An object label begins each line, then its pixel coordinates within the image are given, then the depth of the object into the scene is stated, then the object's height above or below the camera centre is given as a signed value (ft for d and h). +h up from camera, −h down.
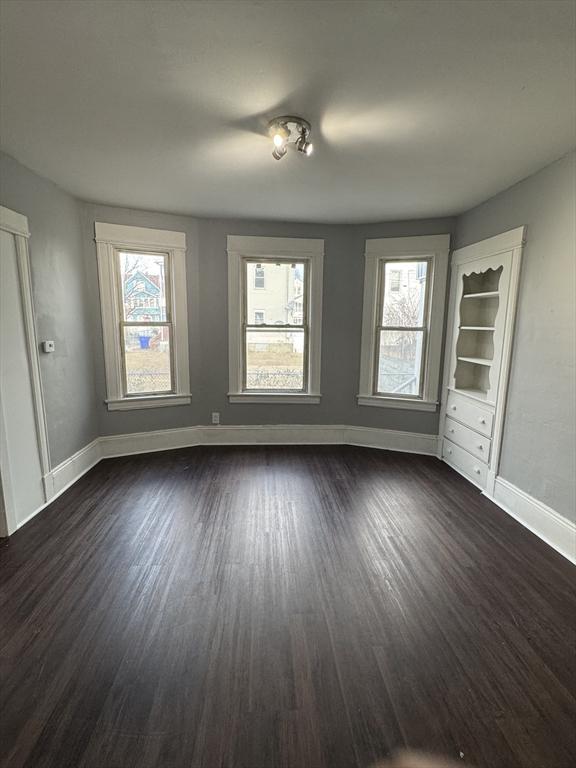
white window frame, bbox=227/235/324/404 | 13.14 +0.72
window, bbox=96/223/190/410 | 12.08 +0.10
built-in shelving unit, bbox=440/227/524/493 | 9.75 -0.93
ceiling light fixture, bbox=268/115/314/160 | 6.39 +3.44
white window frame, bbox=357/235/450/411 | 12.55 +0.51
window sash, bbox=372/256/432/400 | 13.01 -0.19
